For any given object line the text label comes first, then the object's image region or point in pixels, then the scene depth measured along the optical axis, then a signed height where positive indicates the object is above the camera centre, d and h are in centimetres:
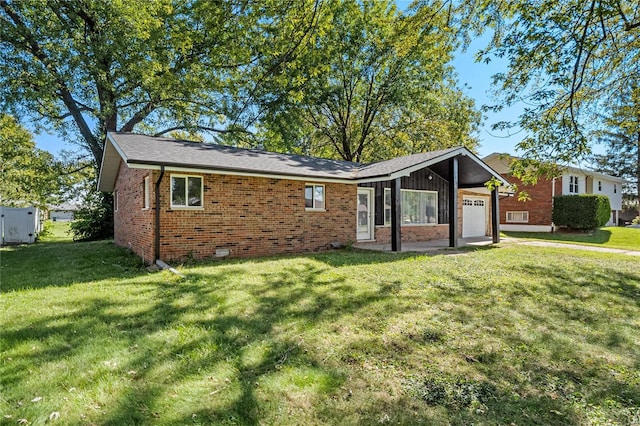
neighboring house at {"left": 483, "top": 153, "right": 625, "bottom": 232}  2178 +80
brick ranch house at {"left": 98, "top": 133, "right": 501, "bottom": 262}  910 +50
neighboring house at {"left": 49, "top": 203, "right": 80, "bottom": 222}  6091 -46
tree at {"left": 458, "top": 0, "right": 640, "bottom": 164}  694 +349
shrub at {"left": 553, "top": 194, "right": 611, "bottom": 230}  1958 -1
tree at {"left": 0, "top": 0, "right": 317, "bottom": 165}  1516 +724
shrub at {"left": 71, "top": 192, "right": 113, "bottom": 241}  1873 -52
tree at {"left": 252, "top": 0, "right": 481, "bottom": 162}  2061 +733
